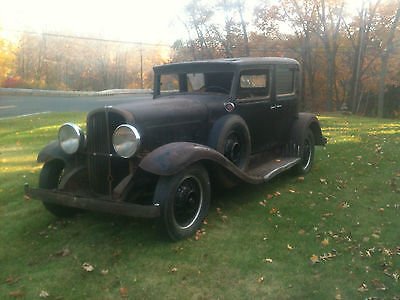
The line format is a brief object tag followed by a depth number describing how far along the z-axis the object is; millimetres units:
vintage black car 3861
